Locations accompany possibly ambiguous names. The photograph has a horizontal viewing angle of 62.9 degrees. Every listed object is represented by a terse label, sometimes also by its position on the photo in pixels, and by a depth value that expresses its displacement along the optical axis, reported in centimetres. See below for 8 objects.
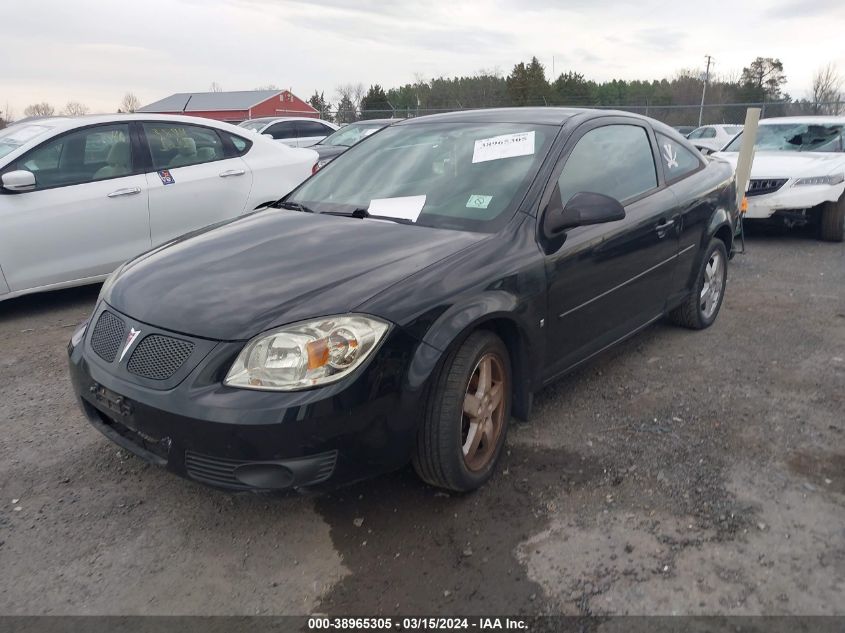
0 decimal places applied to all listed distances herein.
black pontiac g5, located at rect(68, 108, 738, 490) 238
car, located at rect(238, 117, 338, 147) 1615
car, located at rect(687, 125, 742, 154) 1922
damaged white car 791
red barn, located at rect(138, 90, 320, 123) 5182
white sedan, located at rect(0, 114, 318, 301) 520
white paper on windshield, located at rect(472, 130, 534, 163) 339
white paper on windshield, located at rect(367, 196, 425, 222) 329
